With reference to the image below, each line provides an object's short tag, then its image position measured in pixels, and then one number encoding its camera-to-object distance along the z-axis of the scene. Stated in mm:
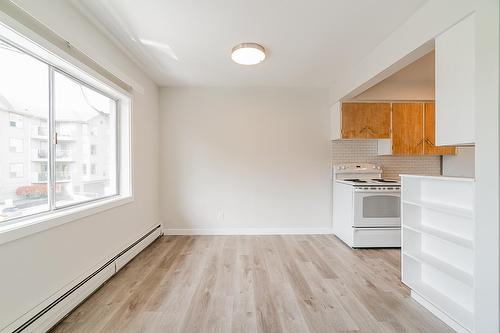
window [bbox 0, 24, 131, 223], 1637
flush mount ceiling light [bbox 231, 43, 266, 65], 2646
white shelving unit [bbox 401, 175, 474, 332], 1743
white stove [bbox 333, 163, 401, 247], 3469
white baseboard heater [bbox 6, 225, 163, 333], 1613
